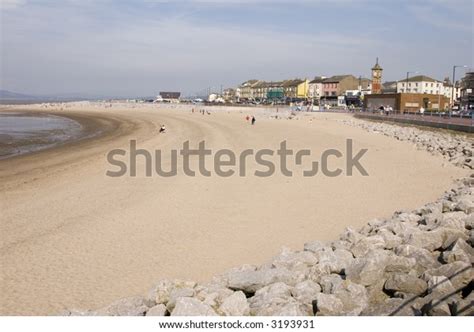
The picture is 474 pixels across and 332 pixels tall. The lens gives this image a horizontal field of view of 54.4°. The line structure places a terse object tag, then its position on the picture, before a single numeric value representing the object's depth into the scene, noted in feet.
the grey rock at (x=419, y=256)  18.13
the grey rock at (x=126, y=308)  15.96
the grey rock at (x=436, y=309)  13.96
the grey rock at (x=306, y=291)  16.17
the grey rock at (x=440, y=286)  15.17
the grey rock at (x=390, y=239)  21.48
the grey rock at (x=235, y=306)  15.39
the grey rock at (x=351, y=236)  23.49
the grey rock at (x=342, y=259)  19.13
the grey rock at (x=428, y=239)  20.71
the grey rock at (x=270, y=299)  15.35
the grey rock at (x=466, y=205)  26.13
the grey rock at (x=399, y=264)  17.85
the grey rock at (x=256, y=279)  17.75
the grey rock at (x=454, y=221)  22.41
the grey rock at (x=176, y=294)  15.98
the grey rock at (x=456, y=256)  17.87
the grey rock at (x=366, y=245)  21.20
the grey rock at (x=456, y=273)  16.00
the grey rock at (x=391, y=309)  14.49
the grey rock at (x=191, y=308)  14.80
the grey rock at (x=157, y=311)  15.69
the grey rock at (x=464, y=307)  13.54
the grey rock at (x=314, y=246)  22.64
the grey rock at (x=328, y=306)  15.23
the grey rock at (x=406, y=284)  15.96
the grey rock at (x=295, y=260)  19.80
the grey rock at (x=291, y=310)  14.97
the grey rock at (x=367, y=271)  17.16
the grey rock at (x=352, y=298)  15.31
